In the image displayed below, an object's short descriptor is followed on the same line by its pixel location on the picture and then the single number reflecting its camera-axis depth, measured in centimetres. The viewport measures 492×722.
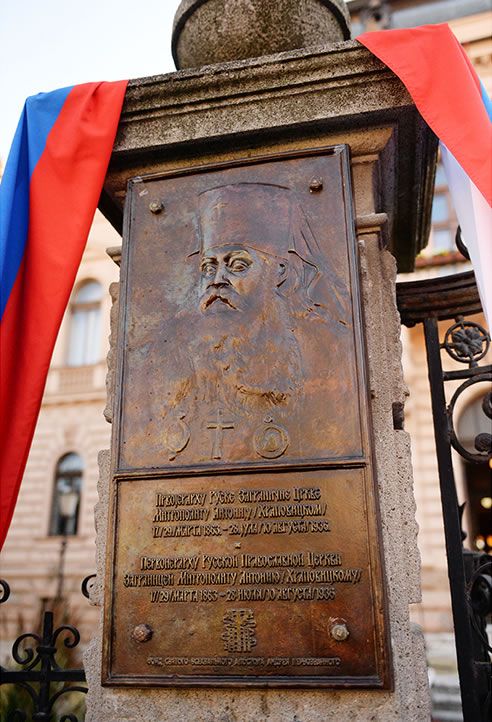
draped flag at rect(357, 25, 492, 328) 236
